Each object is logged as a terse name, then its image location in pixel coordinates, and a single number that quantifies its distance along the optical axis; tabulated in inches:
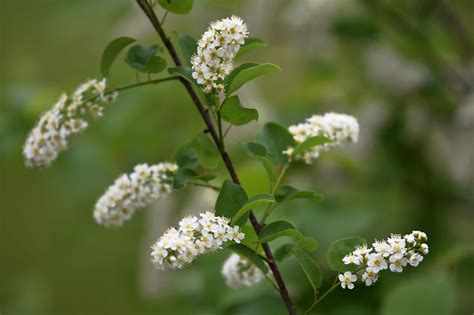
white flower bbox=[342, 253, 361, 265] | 57.1
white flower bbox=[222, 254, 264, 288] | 62.6
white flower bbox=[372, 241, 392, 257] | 56.6
